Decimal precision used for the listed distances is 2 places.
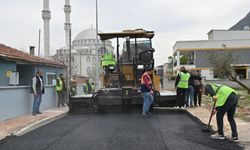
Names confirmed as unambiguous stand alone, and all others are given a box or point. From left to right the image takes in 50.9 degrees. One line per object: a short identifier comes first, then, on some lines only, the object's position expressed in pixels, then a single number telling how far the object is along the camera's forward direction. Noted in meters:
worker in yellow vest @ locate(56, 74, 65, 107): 11.82
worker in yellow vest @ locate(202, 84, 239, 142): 5.76
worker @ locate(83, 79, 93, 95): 15.24
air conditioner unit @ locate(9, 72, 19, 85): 10.59
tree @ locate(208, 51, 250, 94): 19.75
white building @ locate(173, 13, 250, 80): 37.01
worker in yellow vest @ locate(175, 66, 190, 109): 10.02
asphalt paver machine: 9.68
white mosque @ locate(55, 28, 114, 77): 53.45
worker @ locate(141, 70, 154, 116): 9.03
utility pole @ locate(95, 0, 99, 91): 20.47
